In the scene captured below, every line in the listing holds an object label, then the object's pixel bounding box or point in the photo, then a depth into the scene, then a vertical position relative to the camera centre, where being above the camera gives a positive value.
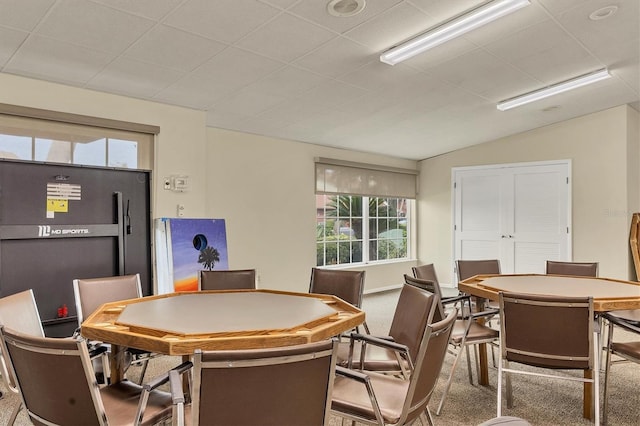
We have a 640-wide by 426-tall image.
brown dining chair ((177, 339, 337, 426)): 1.27 -0.52
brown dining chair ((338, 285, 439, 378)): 2.17 -0.66
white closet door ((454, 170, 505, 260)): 7.21 +0.06
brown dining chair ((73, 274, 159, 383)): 2.72 -0.52
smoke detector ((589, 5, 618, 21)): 3.42 +1.69
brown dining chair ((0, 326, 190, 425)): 1.50 -0.61
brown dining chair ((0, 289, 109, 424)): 2.00 -0.54
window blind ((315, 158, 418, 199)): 6.44 +0.64
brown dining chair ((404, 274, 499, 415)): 2.78 -0.82
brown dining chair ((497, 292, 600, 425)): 2.32 -0.64
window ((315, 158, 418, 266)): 6.59 +0.10
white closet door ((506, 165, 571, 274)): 6.57 -0.01
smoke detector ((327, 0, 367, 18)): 2.92 +1.47
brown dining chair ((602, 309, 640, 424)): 2.52 -0.80
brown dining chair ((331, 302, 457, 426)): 1.65 -0.78
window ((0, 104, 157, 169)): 3.54 +0.70
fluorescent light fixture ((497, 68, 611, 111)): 4.77 +1.54
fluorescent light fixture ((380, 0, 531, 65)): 3.14 +1.51
